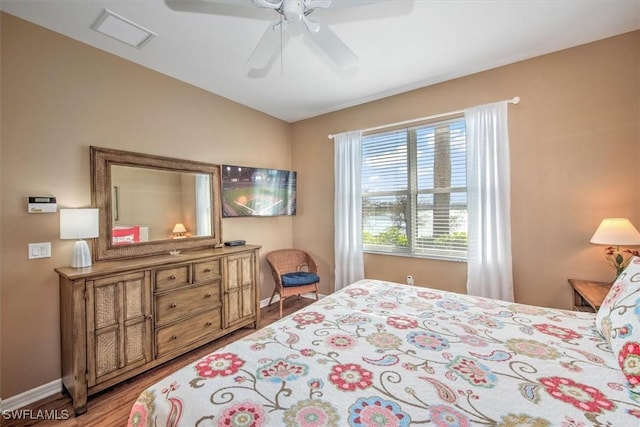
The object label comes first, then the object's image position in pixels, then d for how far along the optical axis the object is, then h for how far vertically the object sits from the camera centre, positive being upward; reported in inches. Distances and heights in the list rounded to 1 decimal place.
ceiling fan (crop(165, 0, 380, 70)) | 56.2 +45.1
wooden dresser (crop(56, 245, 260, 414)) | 71.8 -31.0
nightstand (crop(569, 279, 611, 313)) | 74.2 -25.6
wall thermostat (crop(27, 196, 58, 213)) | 75.7 +4.4
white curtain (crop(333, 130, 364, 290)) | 138.0 +2.2
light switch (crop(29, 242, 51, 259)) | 76.1 -9.1
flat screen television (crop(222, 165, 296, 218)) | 127.8 +12.4
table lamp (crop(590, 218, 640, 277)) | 74.9 -8.0
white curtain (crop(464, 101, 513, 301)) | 102.5 +3.2
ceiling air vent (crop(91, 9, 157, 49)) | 75.9 +57.7
